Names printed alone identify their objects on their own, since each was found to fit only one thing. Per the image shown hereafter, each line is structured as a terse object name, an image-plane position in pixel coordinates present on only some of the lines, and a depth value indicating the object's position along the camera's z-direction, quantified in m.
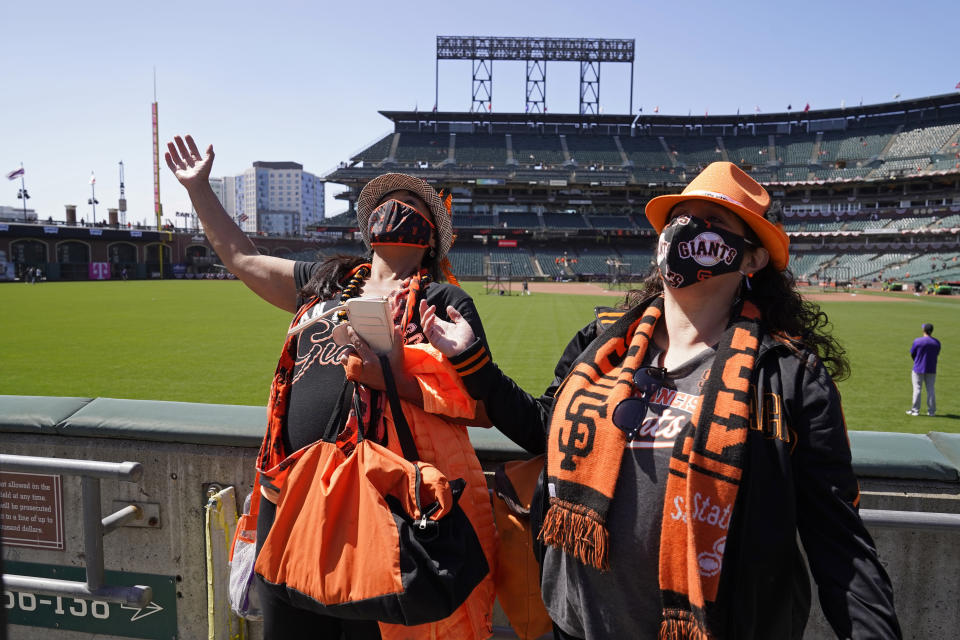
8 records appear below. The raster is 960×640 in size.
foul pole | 70.41
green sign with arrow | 2.75
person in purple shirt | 8.99
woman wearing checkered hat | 1.80
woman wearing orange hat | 1.47
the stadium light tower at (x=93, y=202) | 78.50
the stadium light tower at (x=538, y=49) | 64.00
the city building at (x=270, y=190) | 161.62
